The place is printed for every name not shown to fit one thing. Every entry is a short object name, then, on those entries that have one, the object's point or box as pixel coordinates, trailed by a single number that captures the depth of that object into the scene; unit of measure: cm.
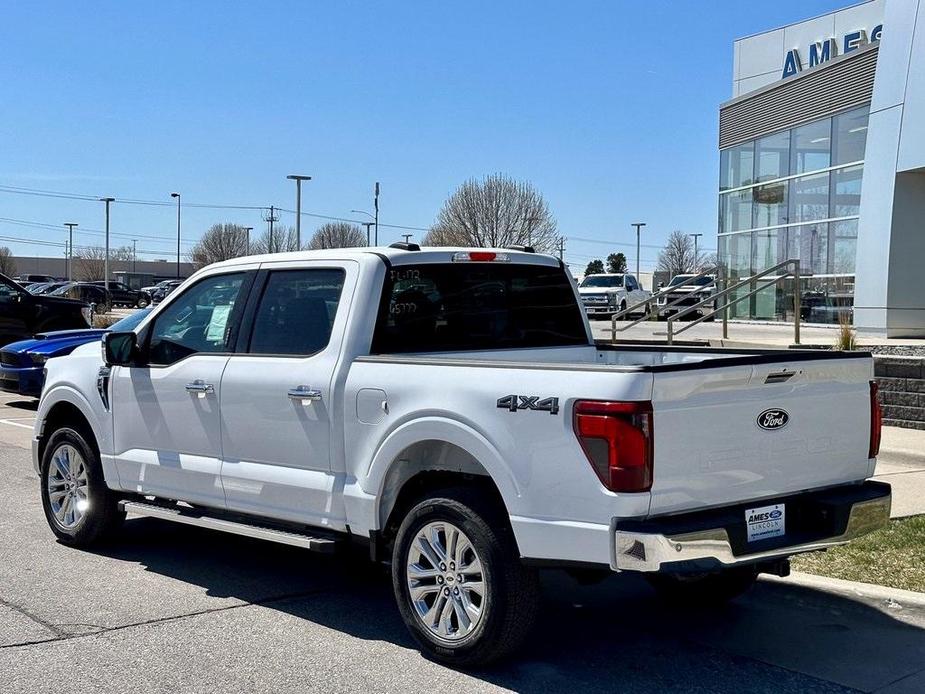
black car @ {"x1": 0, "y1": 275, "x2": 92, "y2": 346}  2081
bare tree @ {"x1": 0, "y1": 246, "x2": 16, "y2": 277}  11474
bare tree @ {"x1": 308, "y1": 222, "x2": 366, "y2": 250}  7338
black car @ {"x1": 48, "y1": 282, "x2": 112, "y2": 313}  5944
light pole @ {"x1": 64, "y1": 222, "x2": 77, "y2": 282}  10400
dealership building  2080
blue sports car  1511
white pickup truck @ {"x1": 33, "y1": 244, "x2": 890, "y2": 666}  466
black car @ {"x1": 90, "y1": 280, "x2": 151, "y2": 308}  6775
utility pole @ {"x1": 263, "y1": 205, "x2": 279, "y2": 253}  7811
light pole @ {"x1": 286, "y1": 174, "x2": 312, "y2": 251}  4972
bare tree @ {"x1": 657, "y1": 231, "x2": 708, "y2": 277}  10400
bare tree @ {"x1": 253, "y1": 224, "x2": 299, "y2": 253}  8806
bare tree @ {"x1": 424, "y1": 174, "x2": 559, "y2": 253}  5847
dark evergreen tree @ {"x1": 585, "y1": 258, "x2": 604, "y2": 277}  9336
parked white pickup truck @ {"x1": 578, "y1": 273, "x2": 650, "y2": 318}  3834
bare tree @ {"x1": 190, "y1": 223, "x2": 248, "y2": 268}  9006
